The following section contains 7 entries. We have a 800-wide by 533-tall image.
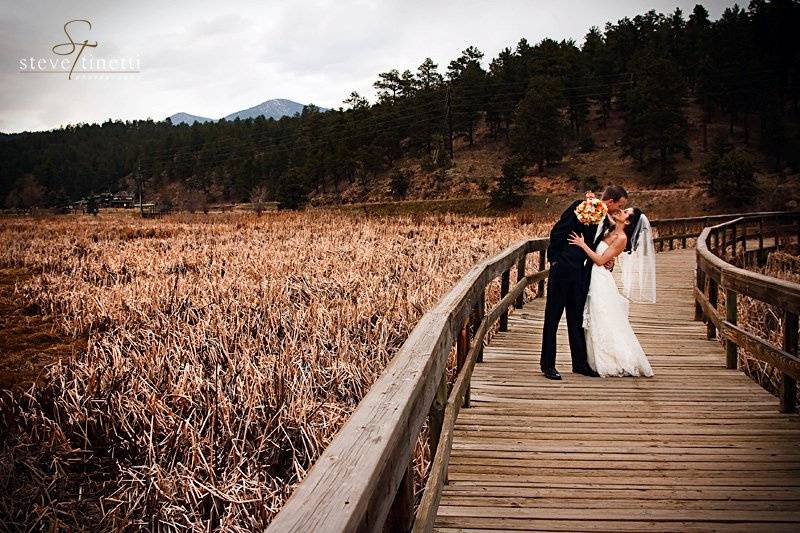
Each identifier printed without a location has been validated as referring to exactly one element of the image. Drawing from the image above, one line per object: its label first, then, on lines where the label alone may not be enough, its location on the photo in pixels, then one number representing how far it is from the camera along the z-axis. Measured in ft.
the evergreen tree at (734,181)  129.49
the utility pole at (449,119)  226.67
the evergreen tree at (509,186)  150.51
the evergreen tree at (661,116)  166.81
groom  17.74
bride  17.52
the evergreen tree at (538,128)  182.50
